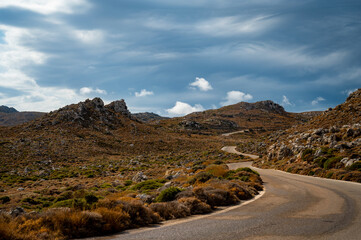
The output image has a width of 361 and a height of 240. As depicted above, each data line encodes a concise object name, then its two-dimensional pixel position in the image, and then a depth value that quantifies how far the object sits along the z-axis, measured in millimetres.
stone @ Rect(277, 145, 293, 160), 46306
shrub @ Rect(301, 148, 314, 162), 36200
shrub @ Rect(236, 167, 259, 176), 28453
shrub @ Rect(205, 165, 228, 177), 27438
